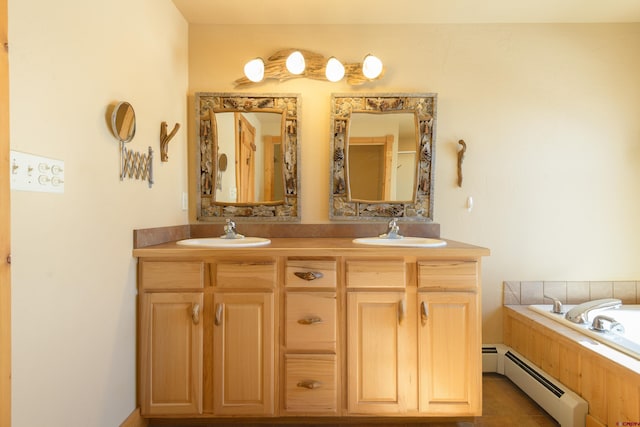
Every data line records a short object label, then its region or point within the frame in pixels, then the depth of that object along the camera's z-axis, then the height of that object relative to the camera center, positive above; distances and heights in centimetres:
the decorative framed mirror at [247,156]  217 +33
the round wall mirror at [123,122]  139 +36
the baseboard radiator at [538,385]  160 -94
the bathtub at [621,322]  151 -60
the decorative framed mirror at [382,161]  217 +34
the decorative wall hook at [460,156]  217 +33
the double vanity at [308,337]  158 -58
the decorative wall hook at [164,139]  183 +38
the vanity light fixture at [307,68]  208 +86
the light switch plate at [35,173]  94 +11
